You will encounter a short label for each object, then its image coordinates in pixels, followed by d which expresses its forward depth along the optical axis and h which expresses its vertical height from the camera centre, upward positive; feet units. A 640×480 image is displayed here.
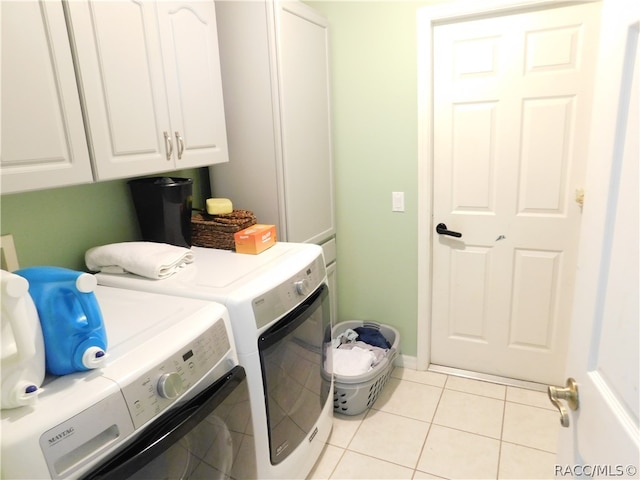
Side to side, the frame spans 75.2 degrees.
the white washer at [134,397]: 2.43 -1.57
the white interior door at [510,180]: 6.40 -0.60
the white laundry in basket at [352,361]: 6.95 -3.54
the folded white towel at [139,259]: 4.70 -1.12
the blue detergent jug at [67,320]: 2.76 -1.03
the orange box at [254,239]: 5.57 -1.11
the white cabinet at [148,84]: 4.19 +0.87
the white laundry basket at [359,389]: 6.79 -3.88
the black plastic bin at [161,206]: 5.56 -0.62
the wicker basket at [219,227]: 5.92 -1.00
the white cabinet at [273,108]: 6.07 +0.70
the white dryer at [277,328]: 4.25 -1.91
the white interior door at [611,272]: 2.16 -0.76
